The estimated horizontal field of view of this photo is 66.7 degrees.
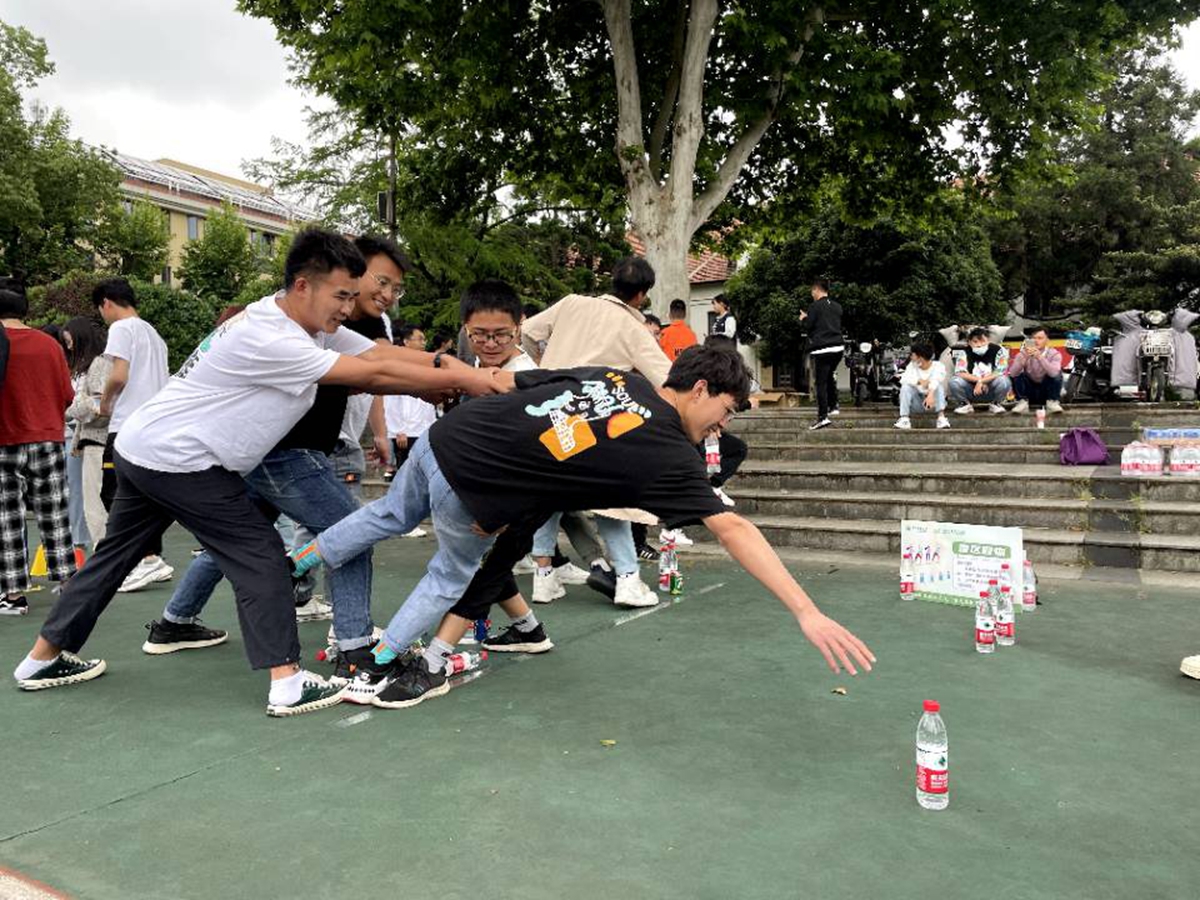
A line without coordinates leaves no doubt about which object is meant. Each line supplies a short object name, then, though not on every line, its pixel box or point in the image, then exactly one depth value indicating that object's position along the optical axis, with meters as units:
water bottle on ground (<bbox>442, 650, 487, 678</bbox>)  4.27
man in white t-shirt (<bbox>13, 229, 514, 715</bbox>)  3.55
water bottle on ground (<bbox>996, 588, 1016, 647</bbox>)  4.82
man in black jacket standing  11.62
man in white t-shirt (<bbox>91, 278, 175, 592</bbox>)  6.10
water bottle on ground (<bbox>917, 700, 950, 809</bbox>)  2.83
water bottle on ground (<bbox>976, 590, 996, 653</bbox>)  4.61
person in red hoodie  5.78
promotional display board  5.50
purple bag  8.64
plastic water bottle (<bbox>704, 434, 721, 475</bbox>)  7.14
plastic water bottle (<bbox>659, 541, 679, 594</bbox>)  6.18
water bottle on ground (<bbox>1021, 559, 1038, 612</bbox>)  5.57
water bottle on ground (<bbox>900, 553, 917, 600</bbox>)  5.88
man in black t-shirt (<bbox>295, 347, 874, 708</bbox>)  2.82
